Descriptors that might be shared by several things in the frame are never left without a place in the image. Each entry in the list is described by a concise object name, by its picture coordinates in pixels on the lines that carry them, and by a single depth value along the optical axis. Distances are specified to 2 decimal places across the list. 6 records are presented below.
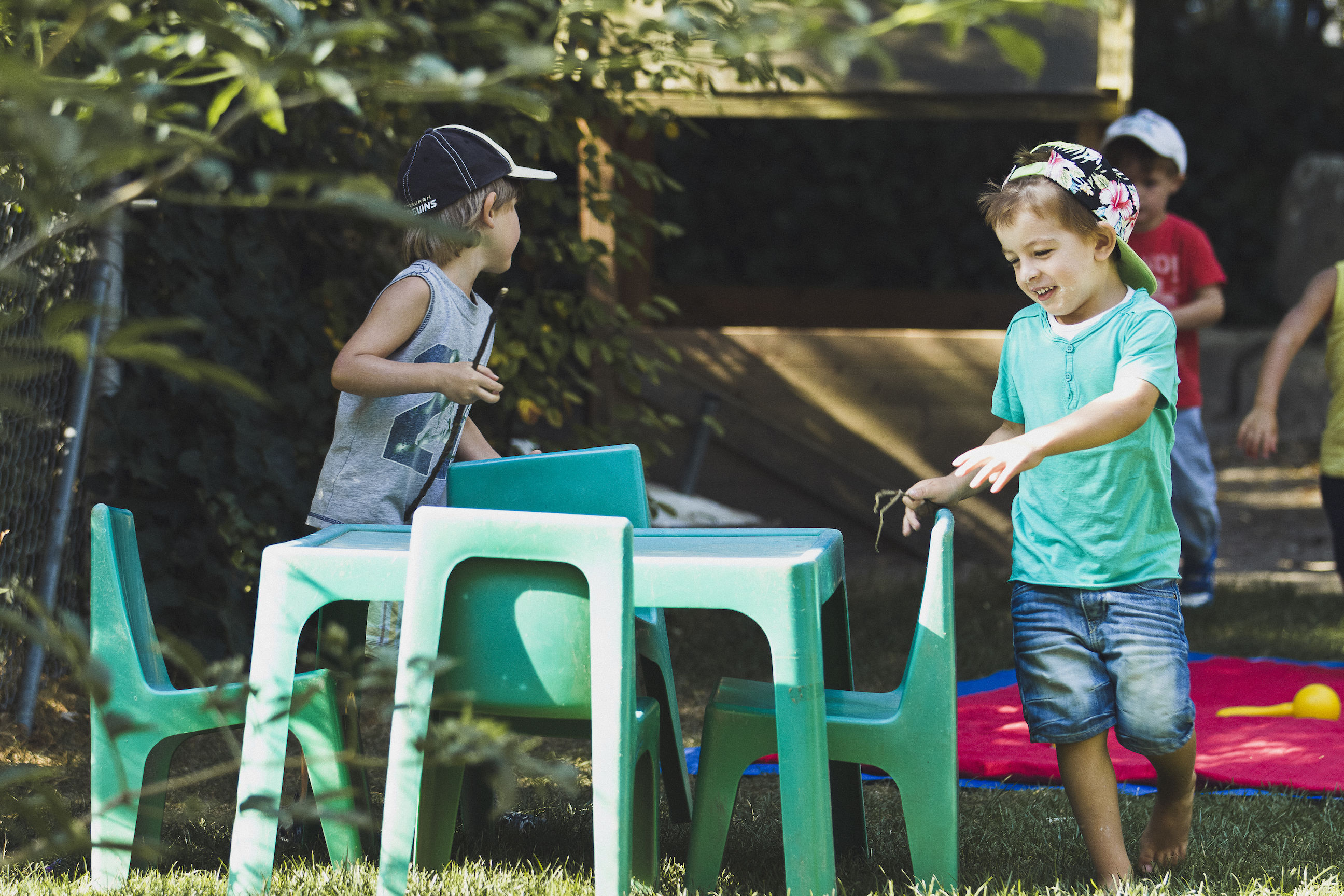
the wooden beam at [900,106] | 11.23
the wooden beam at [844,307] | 18.52
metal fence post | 6.39
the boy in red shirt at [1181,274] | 9.02
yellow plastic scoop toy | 6.92
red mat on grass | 5.99
